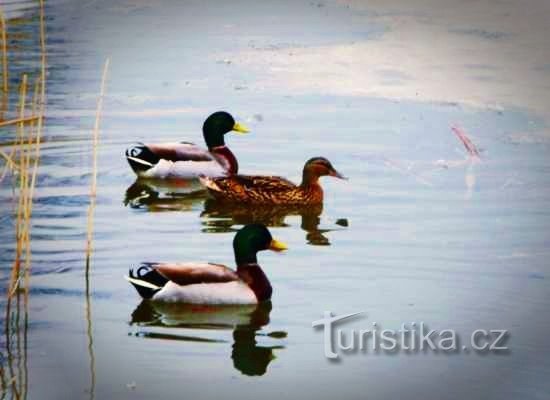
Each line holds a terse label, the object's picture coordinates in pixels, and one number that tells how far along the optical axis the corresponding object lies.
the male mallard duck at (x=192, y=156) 24.97
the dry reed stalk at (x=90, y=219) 15.48
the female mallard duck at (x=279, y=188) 23.37
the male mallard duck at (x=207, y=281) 17.14
